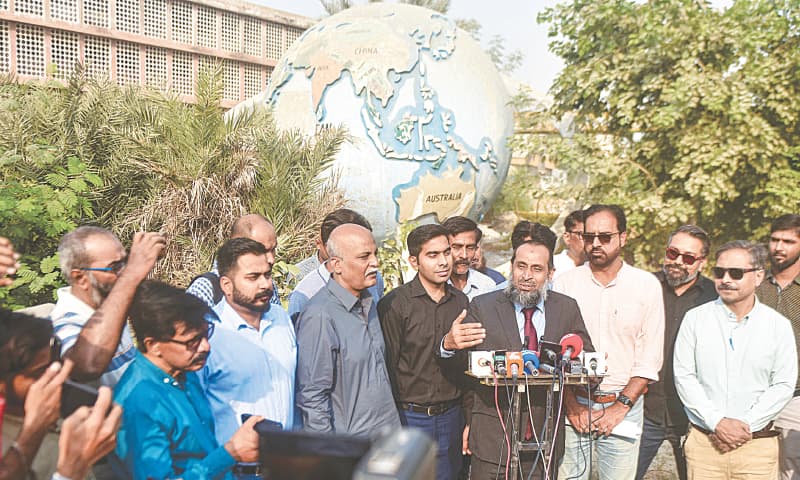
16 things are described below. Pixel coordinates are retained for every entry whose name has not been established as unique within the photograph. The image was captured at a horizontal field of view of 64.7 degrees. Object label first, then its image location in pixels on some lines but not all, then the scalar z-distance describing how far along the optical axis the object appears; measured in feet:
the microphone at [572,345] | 9.70
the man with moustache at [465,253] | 14.74
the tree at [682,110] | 23.75
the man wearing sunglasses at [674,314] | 12.07
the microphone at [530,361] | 9.65
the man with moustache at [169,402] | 6.64
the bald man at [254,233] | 10.65
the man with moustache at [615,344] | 11.19
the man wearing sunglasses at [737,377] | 10.55
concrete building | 32.19
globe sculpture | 24.66
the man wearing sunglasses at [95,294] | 7.24
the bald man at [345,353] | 9.30
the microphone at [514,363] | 9.46
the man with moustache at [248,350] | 8.46
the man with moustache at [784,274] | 12.21
